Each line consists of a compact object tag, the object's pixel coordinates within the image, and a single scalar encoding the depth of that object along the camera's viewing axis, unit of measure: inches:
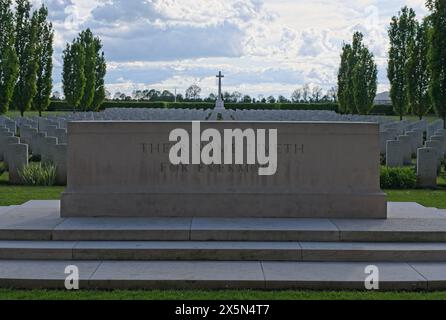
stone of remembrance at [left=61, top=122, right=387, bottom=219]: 309.0
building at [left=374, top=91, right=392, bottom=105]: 3317.9
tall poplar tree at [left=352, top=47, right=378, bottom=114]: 1619.1
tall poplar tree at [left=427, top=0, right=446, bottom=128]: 939.3
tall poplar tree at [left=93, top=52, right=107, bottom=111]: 2011.3
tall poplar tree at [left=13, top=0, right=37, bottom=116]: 1261.1
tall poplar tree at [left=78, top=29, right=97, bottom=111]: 1833.2
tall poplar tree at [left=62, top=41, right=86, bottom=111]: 1678.2
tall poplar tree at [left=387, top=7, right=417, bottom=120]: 1347.2
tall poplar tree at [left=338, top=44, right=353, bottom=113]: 1825.8
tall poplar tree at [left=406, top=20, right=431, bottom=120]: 1186.6
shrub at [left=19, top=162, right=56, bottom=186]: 510.9
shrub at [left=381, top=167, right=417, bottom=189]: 512.4
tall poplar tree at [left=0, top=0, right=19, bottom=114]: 1135.0
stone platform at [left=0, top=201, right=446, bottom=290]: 231.9
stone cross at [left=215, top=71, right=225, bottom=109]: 1955.5
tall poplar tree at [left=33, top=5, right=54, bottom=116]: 1379.2
